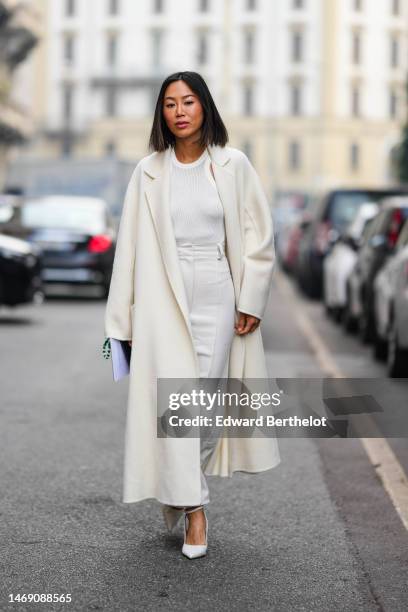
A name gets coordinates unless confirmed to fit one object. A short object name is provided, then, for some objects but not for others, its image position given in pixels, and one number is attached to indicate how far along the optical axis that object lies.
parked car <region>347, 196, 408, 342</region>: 13.50
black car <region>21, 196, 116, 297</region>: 20.78
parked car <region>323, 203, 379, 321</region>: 16.66
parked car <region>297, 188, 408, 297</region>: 20.17
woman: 5.17
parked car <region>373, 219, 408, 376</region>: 10.91
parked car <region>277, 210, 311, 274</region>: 25.77
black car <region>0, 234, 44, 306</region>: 16.52
